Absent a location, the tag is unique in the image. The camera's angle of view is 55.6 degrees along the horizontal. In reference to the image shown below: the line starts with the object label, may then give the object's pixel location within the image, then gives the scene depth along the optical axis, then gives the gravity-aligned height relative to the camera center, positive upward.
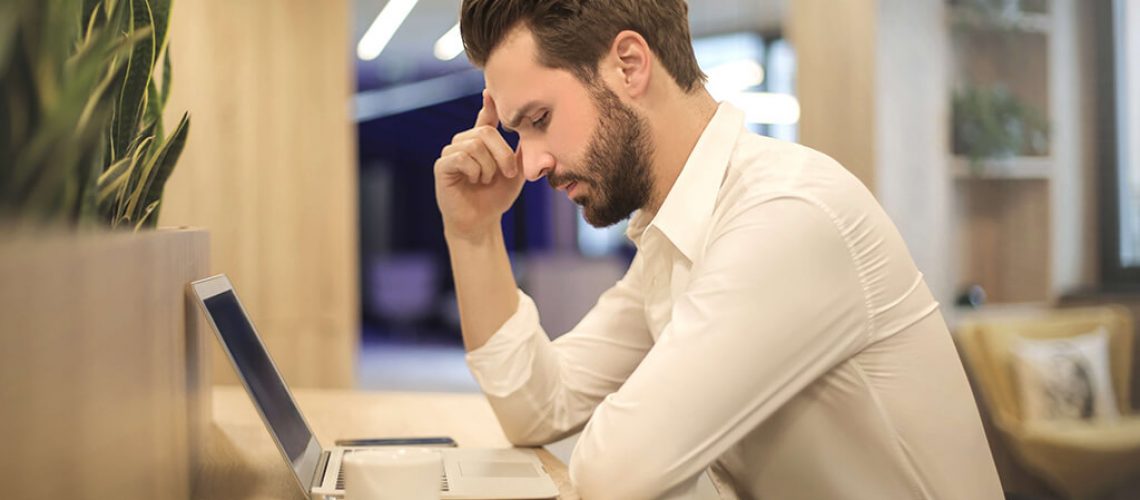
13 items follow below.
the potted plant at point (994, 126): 4.32 +0.48
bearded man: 1.12 -0.06
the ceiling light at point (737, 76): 5.64 +0.92
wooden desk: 1.20 -0.26
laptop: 1.08 -0.21
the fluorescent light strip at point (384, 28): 6.20 +1.43
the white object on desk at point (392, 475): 0.92 -0.19
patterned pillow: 3.76 -0.48
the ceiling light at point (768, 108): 5.30 +0.71
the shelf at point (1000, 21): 4.37 +0.91
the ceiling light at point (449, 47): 7.43 +1.55
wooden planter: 0.52 -0.06
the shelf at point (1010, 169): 4.36 +0.31
